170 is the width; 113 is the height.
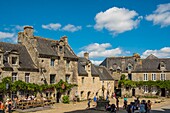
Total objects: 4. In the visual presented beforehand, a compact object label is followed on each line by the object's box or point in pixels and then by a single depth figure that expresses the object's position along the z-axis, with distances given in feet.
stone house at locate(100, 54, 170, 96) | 195.72
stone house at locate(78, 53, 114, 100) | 161.79
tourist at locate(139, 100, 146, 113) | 86.58
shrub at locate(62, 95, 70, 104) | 141.83
